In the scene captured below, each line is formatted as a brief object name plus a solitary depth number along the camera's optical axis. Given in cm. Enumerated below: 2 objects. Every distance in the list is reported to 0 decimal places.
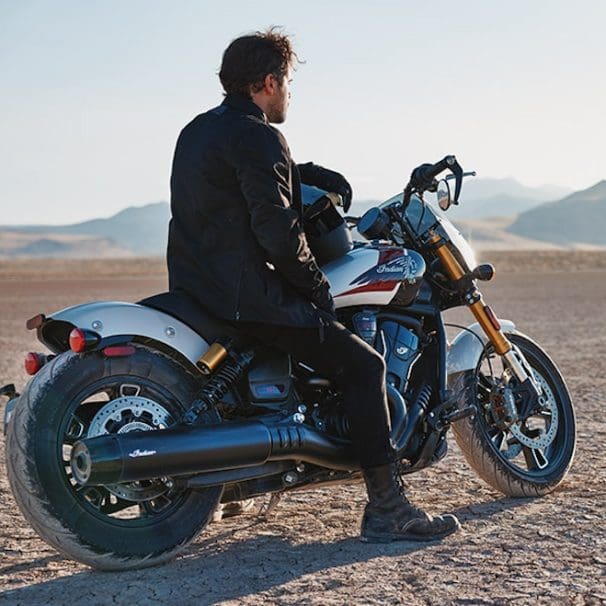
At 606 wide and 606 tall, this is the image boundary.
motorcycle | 421
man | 438
